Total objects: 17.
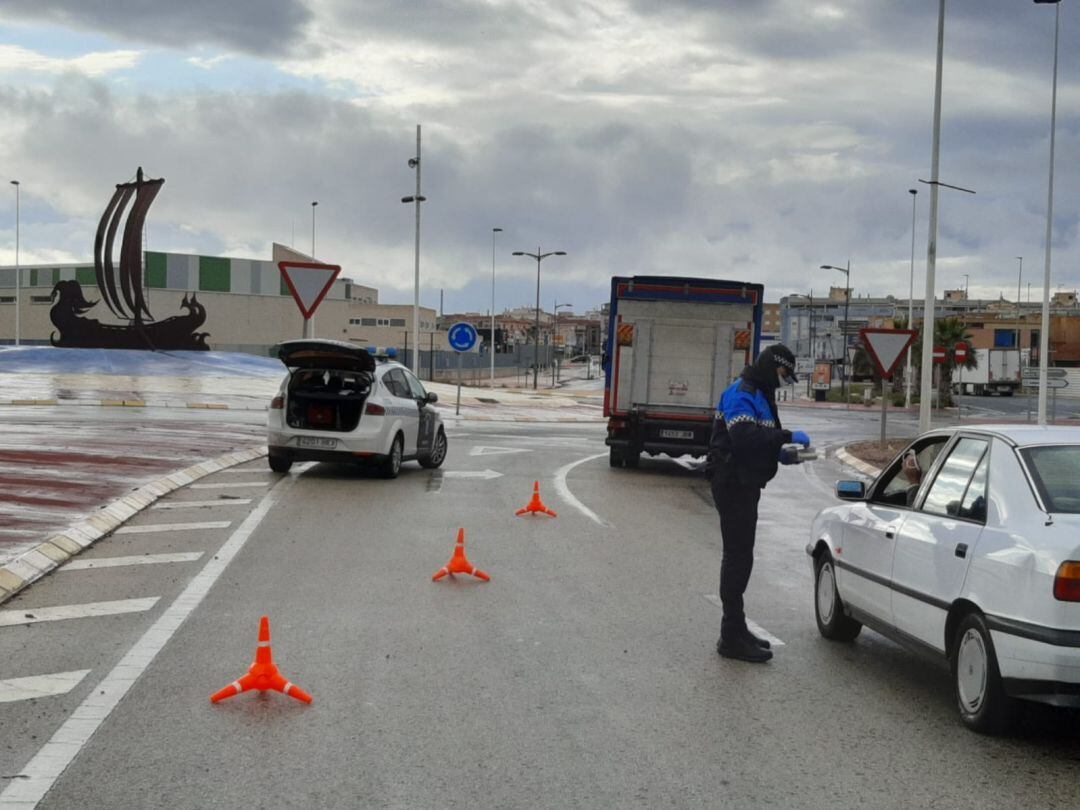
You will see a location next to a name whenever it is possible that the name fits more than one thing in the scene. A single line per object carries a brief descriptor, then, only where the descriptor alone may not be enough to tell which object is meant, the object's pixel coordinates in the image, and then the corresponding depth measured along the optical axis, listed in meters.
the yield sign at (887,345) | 24.06
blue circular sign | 36.34
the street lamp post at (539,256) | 81.59
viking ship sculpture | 54.47
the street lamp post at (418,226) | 45.84
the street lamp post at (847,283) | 74.06
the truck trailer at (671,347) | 21.38
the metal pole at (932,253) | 25.98
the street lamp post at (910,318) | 48.31
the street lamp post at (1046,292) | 32.94
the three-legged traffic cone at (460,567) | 10.05
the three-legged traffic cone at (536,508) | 14.54
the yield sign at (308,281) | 17.91
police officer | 7.66
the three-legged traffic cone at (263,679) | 6.34
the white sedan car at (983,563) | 5.55
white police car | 17.80
